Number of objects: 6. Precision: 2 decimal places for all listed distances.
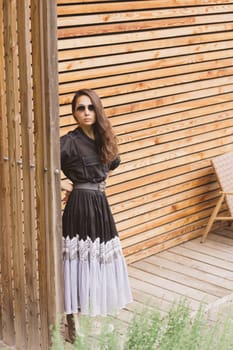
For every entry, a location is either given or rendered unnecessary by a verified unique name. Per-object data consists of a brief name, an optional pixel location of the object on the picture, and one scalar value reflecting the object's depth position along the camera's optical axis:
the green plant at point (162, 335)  2.85
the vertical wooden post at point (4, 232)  4.52
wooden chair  7.09
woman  4.76
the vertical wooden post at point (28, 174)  4.25
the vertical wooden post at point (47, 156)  4.12
